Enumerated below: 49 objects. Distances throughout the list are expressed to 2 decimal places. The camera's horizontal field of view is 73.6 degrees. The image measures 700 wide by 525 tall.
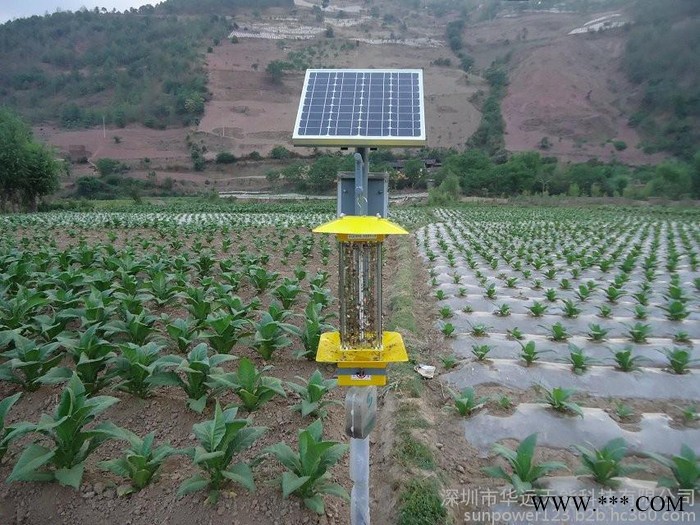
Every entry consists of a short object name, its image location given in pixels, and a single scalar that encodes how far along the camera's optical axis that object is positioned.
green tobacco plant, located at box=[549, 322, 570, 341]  6.59
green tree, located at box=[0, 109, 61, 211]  34.03
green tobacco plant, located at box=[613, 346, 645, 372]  5.59
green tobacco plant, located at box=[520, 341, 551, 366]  5.79
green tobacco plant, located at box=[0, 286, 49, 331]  5.66
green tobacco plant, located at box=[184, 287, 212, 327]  6.14
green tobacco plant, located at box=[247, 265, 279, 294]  8.45
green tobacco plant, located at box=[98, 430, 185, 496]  3.43
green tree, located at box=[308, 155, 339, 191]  55.78
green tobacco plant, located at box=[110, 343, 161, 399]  4.46
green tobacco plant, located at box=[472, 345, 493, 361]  5.88
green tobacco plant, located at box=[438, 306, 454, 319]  7.73
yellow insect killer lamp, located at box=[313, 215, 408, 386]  3.00
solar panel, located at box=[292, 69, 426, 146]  3.32
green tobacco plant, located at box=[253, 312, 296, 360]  5.46
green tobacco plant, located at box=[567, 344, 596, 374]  5.56
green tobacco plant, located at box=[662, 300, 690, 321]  7.38
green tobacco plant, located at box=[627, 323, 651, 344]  6.45
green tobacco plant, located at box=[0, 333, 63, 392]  4.55
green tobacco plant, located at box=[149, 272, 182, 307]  7.09
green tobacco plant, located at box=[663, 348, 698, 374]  5.51
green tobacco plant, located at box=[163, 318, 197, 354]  5.30
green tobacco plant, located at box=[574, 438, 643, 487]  3.55
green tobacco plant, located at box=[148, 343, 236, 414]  4.36
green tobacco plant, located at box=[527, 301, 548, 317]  7.66
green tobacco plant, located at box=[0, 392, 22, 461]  3.51
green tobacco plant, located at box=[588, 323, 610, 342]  6.47
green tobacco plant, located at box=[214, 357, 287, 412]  4.36
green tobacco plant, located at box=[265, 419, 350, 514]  3.32
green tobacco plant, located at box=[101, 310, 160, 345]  5.34
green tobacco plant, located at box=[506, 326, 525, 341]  6.63
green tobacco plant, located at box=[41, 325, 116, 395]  4.45
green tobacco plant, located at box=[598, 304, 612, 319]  7.46
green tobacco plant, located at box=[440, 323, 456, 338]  6.88
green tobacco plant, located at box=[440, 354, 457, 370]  5.82
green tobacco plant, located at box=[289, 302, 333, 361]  5.54
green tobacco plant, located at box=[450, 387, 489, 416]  4.70
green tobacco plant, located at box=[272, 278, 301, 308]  7.37
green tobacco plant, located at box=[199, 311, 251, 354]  5.33
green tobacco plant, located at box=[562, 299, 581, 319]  7.58
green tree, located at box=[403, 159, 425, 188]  55.01
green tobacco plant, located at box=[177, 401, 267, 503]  3.27
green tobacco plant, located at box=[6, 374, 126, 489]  3.26
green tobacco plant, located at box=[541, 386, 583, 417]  4.62
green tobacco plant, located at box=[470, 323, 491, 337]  6.79
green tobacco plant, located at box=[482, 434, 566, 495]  3.54
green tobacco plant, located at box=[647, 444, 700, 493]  3.38
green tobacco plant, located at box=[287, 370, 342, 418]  4.39
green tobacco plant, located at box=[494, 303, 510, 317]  7.80
